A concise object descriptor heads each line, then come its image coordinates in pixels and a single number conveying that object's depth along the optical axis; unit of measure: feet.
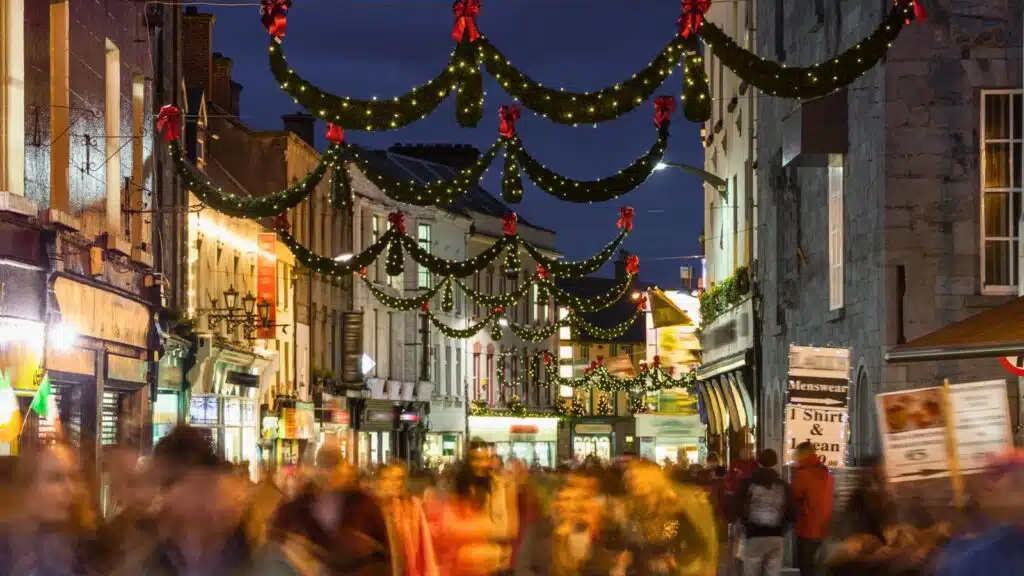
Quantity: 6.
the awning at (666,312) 150.82
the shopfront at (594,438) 340.39
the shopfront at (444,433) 238.48
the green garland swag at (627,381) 196.44
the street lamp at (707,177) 121.62
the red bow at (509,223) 113.05
